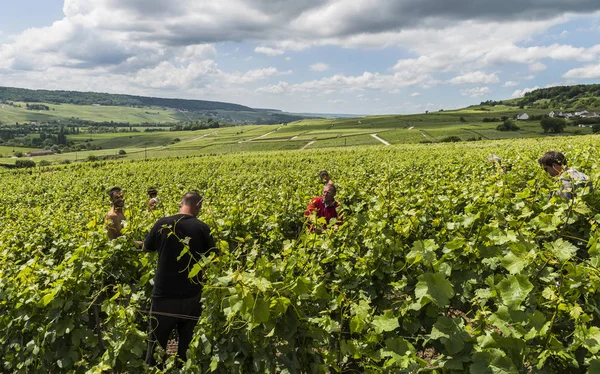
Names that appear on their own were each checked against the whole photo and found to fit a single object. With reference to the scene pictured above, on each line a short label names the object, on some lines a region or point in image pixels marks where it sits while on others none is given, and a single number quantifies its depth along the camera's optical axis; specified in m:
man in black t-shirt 3.89
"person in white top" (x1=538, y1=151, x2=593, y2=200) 5.27
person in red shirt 6.85
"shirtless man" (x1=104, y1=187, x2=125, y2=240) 6.28
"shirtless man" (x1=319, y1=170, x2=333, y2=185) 8.59
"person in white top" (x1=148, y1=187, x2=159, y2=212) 8.19
